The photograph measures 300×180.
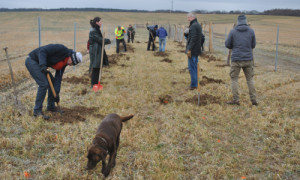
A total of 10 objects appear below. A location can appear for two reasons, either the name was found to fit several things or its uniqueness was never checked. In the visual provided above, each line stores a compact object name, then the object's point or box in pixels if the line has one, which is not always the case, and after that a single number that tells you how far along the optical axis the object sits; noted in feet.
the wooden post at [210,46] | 54.58
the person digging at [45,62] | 15.38
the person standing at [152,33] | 55.30
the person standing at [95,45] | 23.47
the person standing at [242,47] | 18.93
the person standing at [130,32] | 76.82
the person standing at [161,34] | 51.44
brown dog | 9.44
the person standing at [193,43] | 22.77
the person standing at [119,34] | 49.98
